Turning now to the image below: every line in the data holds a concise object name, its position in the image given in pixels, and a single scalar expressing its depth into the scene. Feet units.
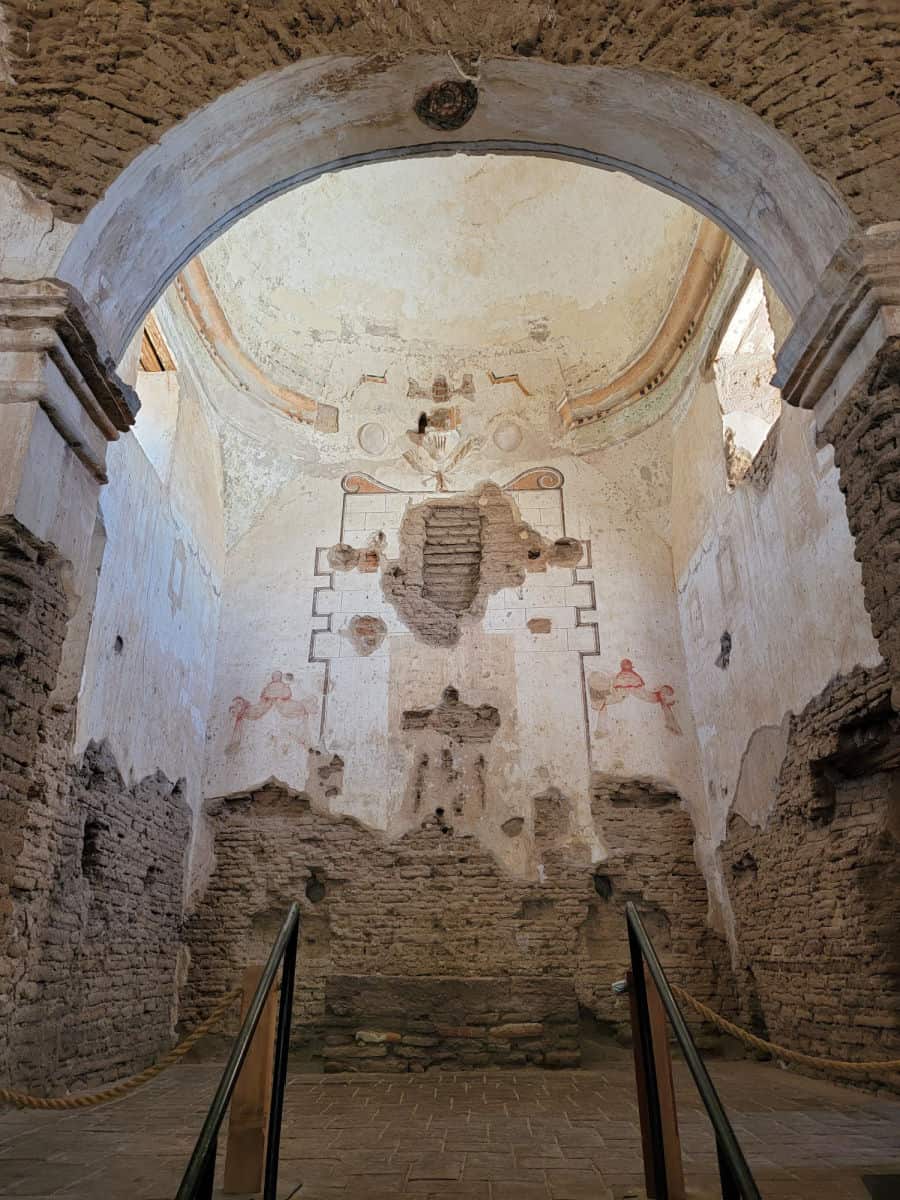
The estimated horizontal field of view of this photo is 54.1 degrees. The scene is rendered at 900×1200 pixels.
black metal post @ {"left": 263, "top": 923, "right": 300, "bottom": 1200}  10.12
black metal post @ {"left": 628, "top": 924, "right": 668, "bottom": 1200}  9.37
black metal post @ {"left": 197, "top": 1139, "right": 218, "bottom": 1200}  6.19
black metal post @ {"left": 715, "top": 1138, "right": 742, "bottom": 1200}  6.65
